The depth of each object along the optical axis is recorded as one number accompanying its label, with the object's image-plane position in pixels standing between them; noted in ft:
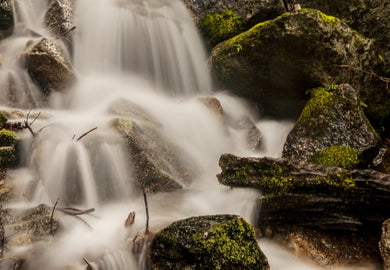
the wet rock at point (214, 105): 19.34
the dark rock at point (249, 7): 24.59
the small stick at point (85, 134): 13.58
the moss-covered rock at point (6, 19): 21.89
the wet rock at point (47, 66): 18.04
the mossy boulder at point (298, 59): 17.30
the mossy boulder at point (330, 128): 14.34
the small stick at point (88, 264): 8.37
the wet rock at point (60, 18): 22.02
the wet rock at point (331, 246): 9.29
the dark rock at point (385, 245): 8.46
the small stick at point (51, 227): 9.62
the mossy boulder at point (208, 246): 7.40
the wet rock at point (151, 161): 13.51
